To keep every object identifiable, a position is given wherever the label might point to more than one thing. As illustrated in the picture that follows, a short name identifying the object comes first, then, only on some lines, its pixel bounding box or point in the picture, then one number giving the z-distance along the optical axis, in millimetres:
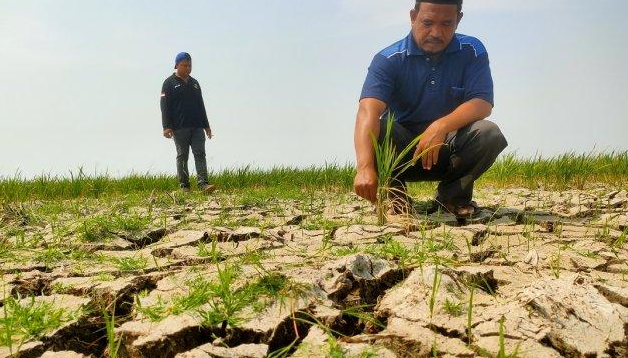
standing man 6543
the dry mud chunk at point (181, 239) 2469
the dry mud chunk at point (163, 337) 1398
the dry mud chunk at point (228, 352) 1322
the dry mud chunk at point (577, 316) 1362
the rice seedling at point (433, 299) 1407
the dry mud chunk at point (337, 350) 1290
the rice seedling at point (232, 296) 1463
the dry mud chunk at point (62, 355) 1391
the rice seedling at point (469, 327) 1321
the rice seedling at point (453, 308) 1473
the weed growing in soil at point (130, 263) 2059
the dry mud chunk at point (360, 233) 2447
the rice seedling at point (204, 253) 2173
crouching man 3102
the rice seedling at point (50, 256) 2355
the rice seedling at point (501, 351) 1152
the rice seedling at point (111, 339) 1326
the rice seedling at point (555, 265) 1818
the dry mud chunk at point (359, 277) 1664
